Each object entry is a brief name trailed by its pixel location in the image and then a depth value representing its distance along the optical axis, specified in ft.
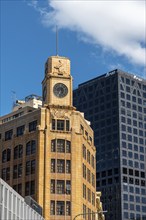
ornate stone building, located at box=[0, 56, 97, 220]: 353.72
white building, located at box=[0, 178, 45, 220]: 169.07
